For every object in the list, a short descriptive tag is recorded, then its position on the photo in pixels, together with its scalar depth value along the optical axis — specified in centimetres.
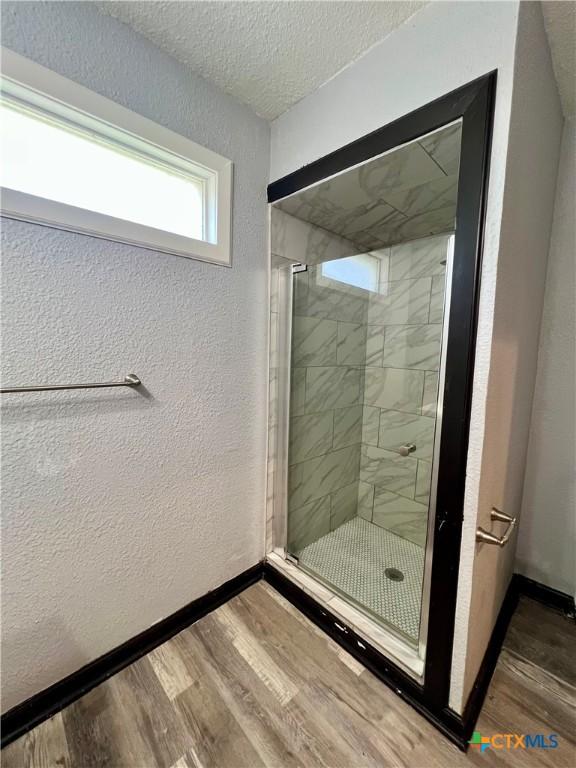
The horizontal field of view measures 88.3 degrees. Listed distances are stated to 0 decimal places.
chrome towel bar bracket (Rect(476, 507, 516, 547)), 90
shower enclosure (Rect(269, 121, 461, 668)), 146
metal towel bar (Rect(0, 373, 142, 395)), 87
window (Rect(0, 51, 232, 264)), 89
